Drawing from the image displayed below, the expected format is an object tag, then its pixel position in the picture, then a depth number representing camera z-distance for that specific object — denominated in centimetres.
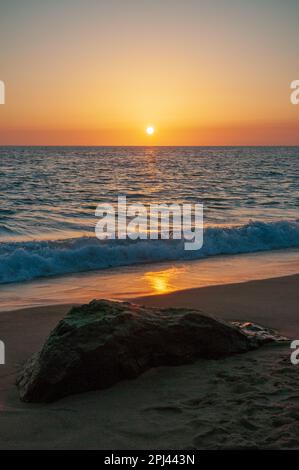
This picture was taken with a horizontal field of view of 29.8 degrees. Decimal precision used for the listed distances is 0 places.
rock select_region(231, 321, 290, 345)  546
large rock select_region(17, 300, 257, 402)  431
